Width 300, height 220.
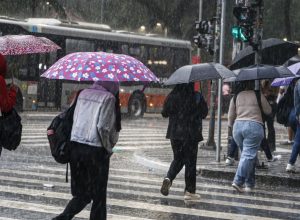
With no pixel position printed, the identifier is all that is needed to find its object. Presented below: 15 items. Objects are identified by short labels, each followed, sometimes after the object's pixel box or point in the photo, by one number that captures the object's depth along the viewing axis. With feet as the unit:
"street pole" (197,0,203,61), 123.14
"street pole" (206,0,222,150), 59.26
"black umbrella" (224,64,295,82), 37.29
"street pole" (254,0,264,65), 45.03
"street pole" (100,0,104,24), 158.20
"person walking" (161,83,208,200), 33.71
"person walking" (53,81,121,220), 23.17
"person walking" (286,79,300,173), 40.55
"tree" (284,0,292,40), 131.34
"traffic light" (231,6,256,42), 45.80
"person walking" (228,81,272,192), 36.73
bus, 94.79
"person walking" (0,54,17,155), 23.38
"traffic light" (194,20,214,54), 61.36
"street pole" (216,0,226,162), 46.70
